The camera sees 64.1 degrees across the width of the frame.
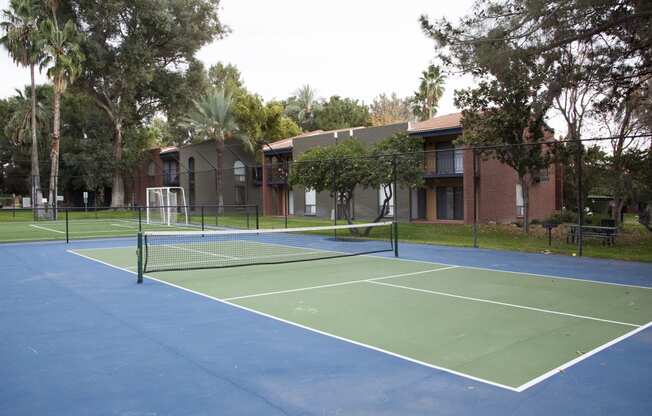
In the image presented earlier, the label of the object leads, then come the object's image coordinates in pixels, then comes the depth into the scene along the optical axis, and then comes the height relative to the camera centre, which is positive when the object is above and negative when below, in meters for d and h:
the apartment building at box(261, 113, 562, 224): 25.58 +0.50
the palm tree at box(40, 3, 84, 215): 30.14 +8.58
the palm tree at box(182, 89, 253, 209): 36.34 +5.73
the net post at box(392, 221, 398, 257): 13.63 -1.17
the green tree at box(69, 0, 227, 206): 34.69 +10.77
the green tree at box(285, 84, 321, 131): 52.73 +9.43
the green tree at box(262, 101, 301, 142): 39.56 +5.99
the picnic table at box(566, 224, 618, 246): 15.98 -1.17
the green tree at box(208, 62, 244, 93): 53.22 +13.24
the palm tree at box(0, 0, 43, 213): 30.61 +10.27
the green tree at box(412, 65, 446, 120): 45.66 +9.23
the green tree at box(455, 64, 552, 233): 19.70 +2.86
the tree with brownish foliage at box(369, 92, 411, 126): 49.72 +8.93
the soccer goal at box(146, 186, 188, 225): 26.53 -0.50
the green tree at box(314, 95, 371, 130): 47.28 +7.87
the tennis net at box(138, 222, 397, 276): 12.54 -1.41
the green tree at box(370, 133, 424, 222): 18.33 +1.05
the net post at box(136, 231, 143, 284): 9.56 -1.08
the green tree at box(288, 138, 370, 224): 19.11 +1.21
